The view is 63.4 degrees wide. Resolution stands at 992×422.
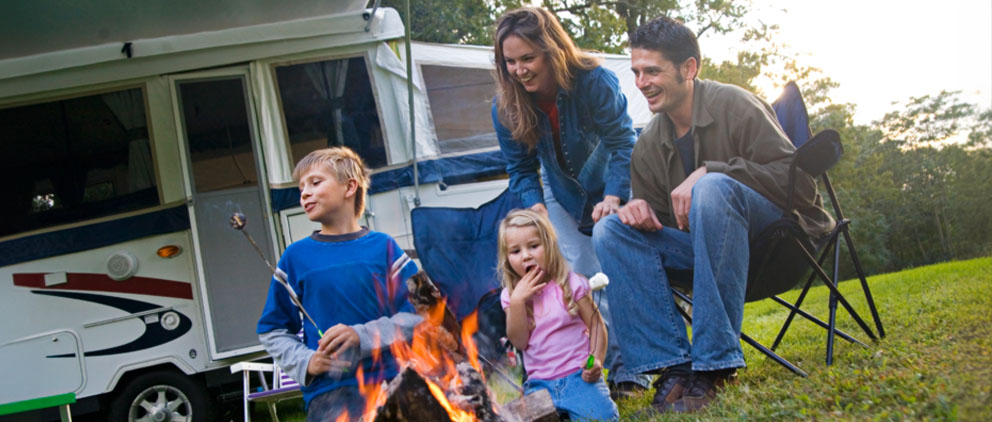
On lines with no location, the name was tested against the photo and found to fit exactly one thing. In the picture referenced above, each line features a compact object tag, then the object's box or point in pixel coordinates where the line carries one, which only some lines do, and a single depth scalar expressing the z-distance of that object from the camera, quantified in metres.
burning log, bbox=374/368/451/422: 2.43
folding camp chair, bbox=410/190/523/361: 3.29
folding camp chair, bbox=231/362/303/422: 3.58
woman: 3.06
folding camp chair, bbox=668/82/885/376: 2.57
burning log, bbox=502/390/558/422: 2.58
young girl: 2.67
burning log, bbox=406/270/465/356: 2.96
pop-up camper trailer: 3.63
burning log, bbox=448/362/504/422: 2.52
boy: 2.79
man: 2.53
